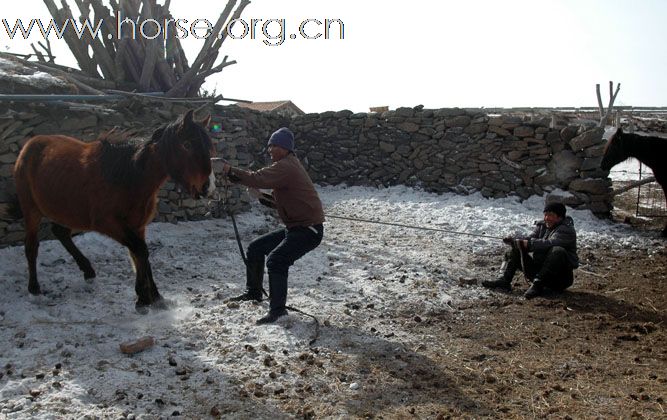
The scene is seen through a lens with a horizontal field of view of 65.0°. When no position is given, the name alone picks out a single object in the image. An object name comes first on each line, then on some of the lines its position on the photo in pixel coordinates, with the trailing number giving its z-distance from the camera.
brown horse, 4.93
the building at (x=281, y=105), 31.32
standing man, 5.01
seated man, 6.23
